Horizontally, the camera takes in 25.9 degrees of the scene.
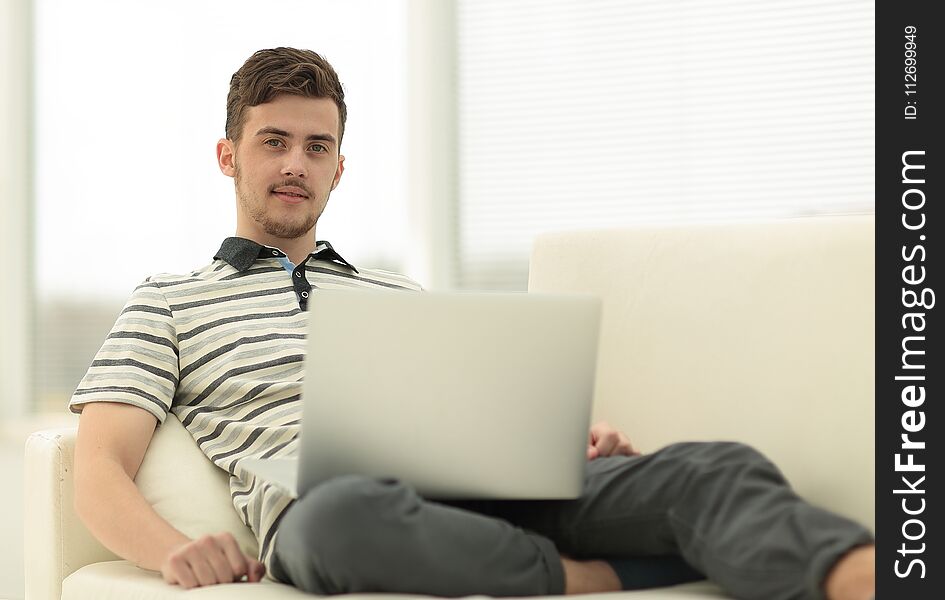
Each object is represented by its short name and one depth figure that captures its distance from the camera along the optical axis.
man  2.33
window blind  3.61
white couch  2.53
